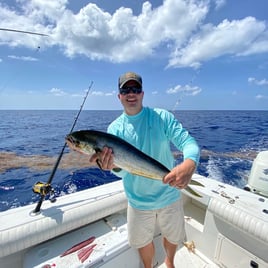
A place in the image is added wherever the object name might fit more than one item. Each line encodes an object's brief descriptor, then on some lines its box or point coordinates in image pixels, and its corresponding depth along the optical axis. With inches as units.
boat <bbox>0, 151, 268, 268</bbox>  69.4
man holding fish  64.9
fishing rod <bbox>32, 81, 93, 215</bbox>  77.8
